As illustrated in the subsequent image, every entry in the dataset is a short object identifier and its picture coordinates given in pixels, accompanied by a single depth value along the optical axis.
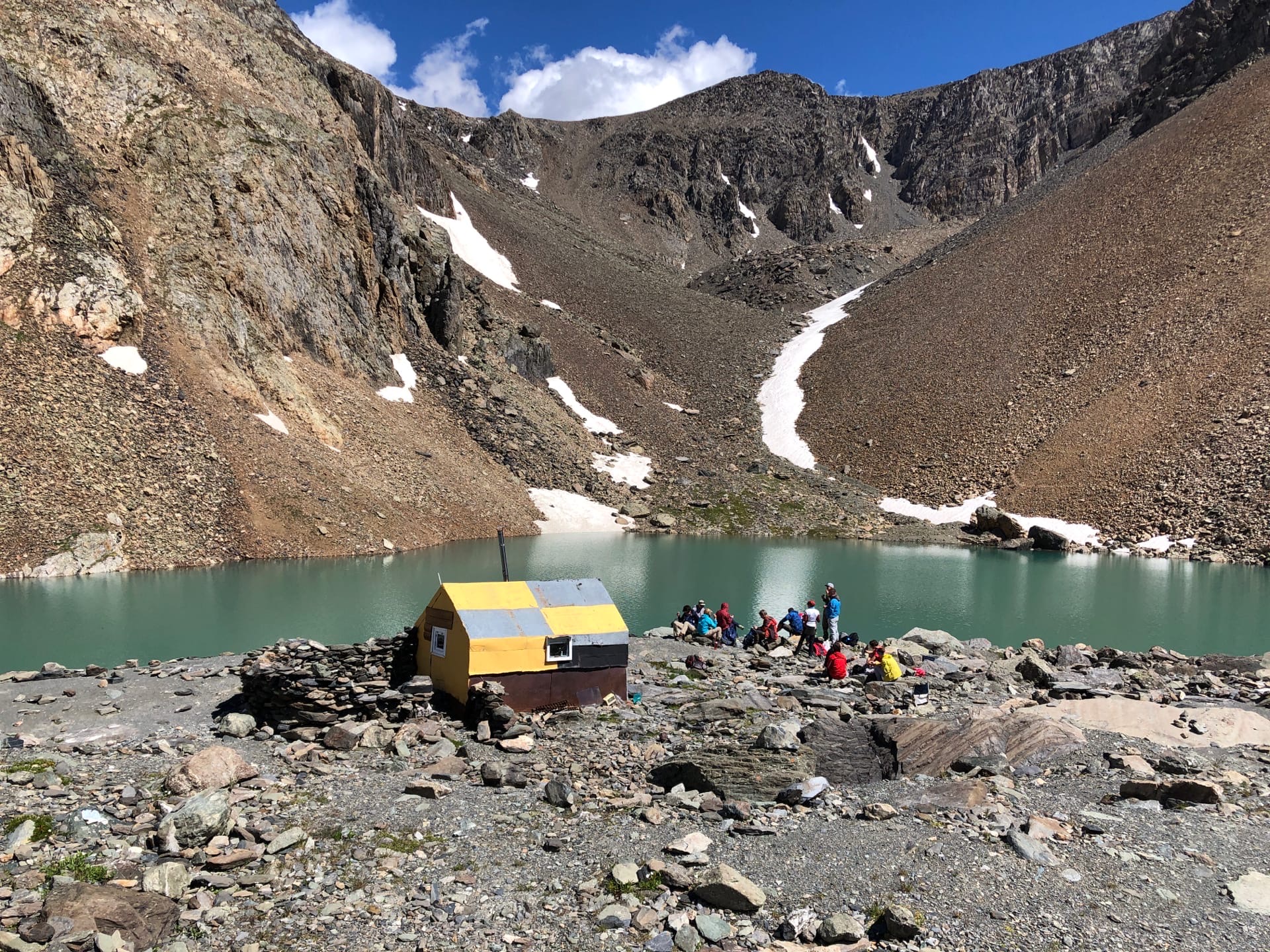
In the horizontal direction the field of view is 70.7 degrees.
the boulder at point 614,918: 9.52
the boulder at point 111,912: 8.75
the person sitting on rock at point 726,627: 26.34
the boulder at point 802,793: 12.69
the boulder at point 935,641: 25.98
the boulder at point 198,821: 10.80
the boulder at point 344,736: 15.27
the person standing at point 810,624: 24.93
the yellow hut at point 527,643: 16.98
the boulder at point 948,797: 12.27
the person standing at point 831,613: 25.00
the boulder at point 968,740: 14.07
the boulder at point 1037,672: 21.33
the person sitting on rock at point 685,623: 26.73
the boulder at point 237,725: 16.27
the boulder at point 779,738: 14.18
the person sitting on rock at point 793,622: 26.59
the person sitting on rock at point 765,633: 25.58
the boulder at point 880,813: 12.01
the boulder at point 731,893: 9.65
